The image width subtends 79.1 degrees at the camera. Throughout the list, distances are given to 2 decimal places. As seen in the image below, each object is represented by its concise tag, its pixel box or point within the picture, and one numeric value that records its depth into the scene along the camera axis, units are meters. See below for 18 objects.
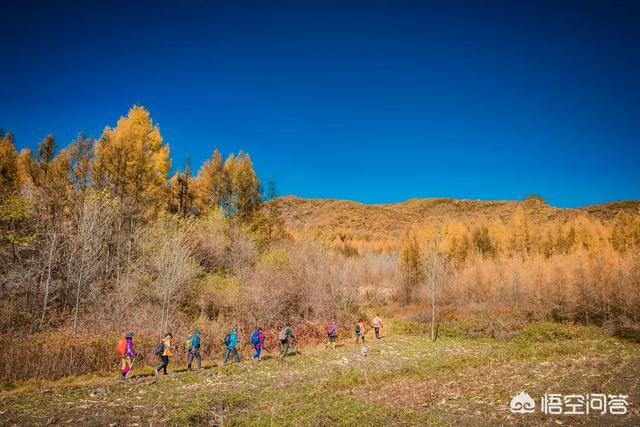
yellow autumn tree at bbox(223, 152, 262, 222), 42.94
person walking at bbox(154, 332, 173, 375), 17.45
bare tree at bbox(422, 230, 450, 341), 29.36
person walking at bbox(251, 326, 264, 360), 21.91
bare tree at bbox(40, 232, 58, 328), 22.31
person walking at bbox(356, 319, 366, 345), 28.38
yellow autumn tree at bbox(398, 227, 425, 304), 52.03
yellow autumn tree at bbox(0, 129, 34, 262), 23.64
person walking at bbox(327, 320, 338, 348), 27.01
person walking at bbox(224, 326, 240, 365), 20.73
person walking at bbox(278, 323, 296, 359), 22.17
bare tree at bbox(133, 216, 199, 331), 26.20
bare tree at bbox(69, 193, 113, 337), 24.30
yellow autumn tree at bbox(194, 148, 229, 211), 43.36
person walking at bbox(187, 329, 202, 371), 18.86
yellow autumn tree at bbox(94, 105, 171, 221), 31.58
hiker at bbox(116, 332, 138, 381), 16.56
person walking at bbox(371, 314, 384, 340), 30.55
